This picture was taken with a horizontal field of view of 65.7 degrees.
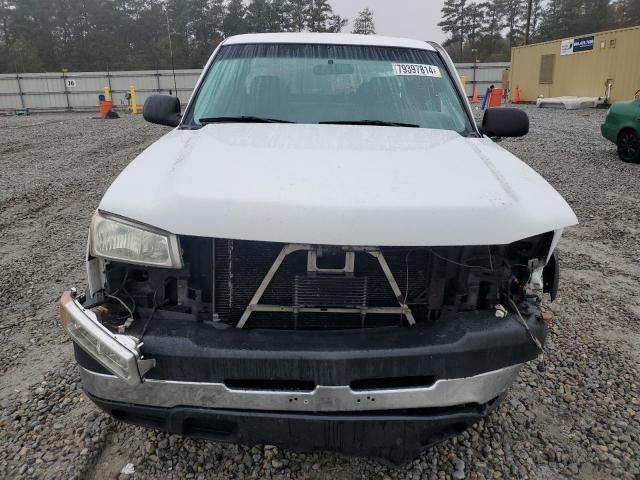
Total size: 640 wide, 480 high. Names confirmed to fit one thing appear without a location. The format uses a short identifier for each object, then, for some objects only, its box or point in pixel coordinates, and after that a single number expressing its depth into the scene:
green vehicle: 9.23
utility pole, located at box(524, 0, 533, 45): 50.08
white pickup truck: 1.71
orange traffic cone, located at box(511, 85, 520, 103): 26.39
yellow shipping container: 20.23
